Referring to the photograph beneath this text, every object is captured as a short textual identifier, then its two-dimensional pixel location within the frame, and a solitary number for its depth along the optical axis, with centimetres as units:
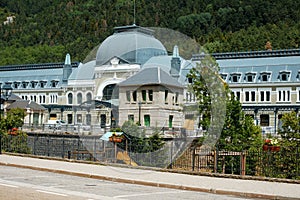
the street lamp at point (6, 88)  3924
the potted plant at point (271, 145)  2212
